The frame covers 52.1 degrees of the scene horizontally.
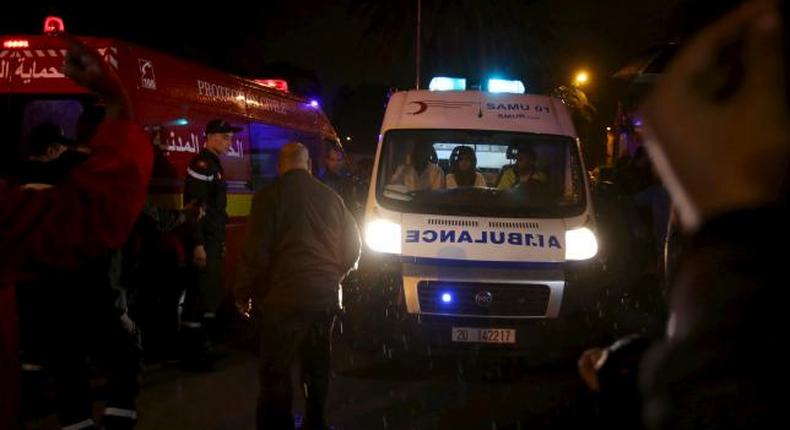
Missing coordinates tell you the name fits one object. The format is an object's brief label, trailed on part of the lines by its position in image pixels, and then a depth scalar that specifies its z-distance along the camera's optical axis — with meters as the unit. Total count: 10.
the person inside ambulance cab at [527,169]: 7.57
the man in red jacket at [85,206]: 1.61
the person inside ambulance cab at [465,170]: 8.23
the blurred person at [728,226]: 0.82
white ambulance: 6.46
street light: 31.75
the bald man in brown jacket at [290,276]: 4.58
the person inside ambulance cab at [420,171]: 7.61
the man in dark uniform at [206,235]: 6.70
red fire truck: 6.46
